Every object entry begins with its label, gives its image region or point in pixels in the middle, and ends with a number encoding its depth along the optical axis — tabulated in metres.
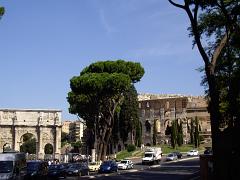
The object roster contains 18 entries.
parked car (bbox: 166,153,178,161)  66.56
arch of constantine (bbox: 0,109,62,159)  92.94
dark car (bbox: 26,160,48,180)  29.73
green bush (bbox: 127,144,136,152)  81.18
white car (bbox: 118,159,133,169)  53.02
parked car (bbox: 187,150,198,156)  75.94
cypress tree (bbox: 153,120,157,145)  92.71
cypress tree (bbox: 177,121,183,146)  87.56
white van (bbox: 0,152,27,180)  24.55
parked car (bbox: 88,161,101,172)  51.19
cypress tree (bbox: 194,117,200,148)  86.93
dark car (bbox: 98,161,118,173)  46.69
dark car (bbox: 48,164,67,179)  37.30
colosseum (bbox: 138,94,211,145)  103.56
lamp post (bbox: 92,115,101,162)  61.22
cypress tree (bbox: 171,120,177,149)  85.00
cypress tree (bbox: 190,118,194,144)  91.41
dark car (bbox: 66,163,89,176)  43.12
